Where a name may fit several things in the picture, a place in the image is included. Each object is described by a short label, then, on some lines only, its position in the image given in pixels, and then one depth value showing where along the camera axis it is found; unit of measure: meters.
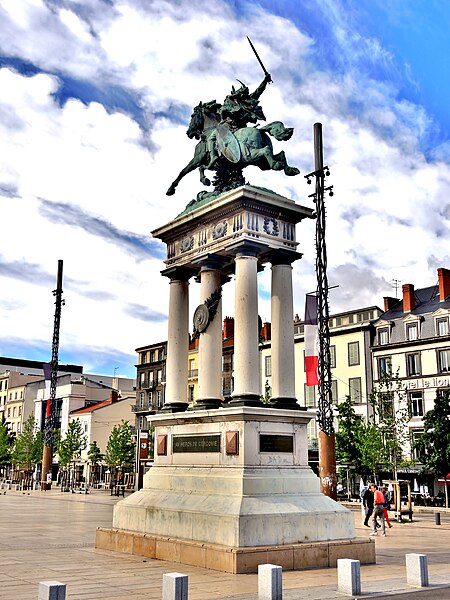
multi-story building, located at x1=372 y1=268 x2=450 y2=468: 56.16
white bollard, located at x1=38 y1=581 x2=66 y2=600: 9.06
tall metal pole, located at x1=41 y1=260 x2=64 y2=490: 58.72
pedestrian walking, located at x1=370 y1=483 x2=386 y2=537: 25.39
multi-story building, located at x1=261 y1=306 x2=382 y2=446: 61.84
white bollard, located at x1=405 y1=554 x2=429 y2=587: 12.42
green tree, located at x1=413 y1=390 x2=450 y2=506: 48.16
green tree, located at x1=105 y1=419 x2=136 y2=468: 70.19
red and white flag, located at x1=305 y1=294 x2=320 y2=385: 29.58
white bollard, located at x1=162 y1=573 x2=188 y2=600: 9.85
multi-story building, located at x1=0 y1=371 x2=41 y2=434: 106.12
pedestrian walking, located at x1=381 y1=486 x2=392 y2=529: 27.10
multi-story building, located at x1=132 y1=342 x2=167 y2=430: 83.88
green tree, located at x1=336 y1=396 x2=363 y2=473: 51.72
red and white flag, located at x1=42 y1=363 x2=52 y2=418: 58.62
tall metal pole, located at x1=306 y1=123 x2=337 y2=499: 31.41
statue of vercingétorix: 18.03
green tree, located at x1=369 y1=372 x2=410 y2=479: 39.66
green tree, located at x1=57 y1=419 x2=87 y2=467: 73.79
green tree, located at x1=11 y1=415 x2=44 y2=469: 83.19
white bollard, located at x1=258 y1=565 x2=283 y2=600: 10.71
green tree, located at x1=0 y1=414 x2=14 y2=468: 87.81
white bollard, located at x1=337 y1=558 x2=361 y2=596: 11.49
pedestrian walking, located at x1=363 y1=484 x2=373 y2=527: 28.61
